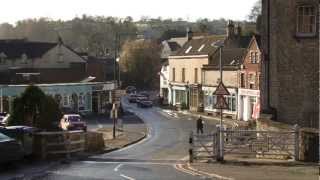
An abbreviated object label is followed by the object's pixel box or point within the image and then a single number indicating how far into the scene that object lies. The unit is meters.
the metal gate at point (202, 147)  27.81
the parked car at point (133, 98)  112.53
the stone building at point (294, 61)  34.28
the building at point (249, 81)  71.31
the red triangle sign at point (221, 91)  31.05
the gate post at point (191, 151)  27.99
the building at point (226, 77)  78.88
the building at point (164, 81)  110.19
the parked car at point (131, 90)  129.65
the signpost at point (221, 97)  30.80
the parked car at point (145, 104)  102.25
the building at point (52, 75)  83.06
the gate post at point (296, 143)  26.20
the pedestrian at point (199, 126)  52.03
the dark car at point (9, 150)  23.38
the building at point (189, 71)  91.38
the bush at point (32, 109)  38.72
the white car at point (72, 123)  56.97
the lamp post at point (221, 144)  27.49
